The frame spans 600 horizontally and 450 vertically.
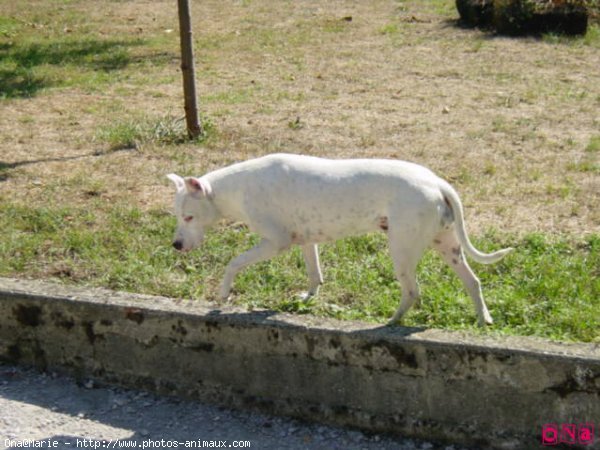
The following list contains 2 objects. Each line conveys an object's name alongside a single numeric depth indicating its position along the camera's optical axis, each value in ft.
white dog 17.30
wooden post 32.78
